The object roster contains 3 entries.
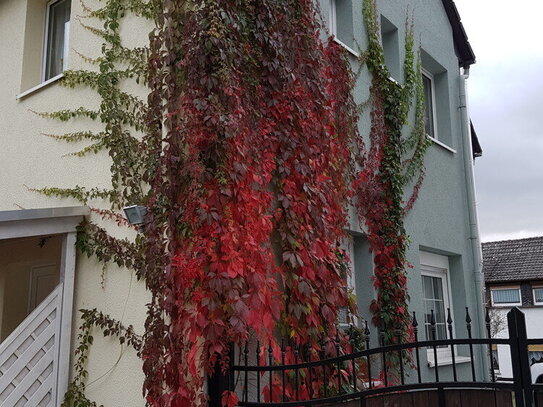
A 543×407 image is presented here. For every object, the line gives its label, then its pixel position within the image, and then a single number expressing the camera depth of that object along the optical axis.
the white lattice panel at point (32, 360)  5.30
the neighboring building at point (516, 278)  29.50
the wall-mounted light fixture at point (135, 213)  5.35
